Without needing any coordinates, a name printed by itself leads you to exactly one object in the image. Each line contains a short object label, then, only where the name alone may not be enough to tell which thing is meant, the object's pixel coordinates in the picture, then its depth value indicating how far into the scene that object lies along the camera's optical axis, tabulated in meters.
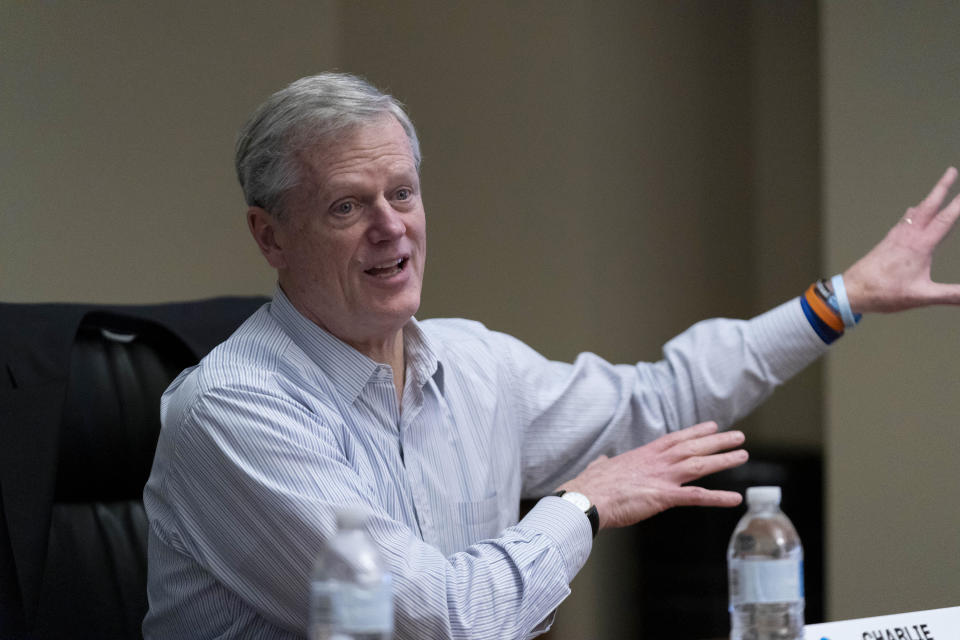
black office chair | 5.24
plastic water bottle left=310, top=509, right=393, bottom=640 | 4.69
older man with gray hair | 5.04
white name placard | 4.97
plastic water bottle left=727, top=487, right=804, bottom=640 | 4.82
